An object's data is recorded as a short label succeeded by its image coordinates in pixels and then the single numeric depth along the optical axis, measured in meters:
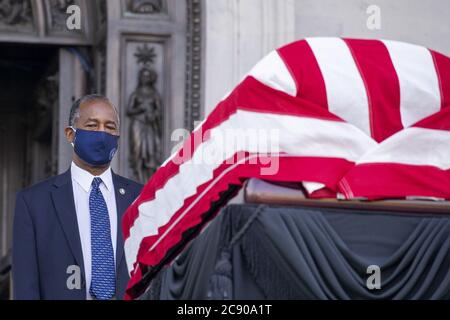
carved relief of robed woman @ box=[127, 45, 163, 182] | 8.92
